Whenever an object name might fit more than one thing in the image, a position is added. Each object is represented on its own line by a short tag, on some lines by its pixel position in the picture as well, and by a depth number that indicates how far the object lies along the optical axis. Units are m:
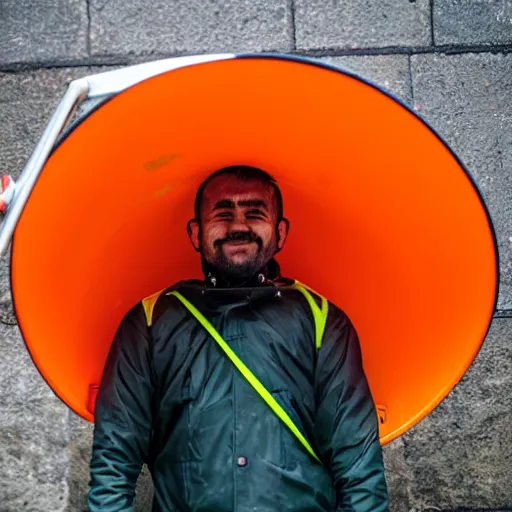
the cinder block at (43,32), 3.98
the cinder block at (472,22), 4.00
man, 2.64
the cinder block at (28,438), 3.89
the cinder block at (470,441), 3.92
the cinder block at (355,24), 3.98
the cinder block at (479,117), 3.96
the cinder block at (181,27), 3.97
